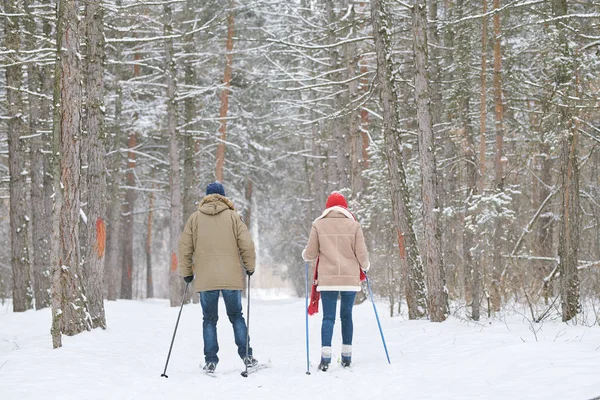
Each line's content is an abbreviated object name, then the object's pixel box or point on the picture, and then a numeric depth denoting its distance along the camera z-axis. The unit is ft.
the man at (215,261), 48.01
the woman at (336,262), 48.73
